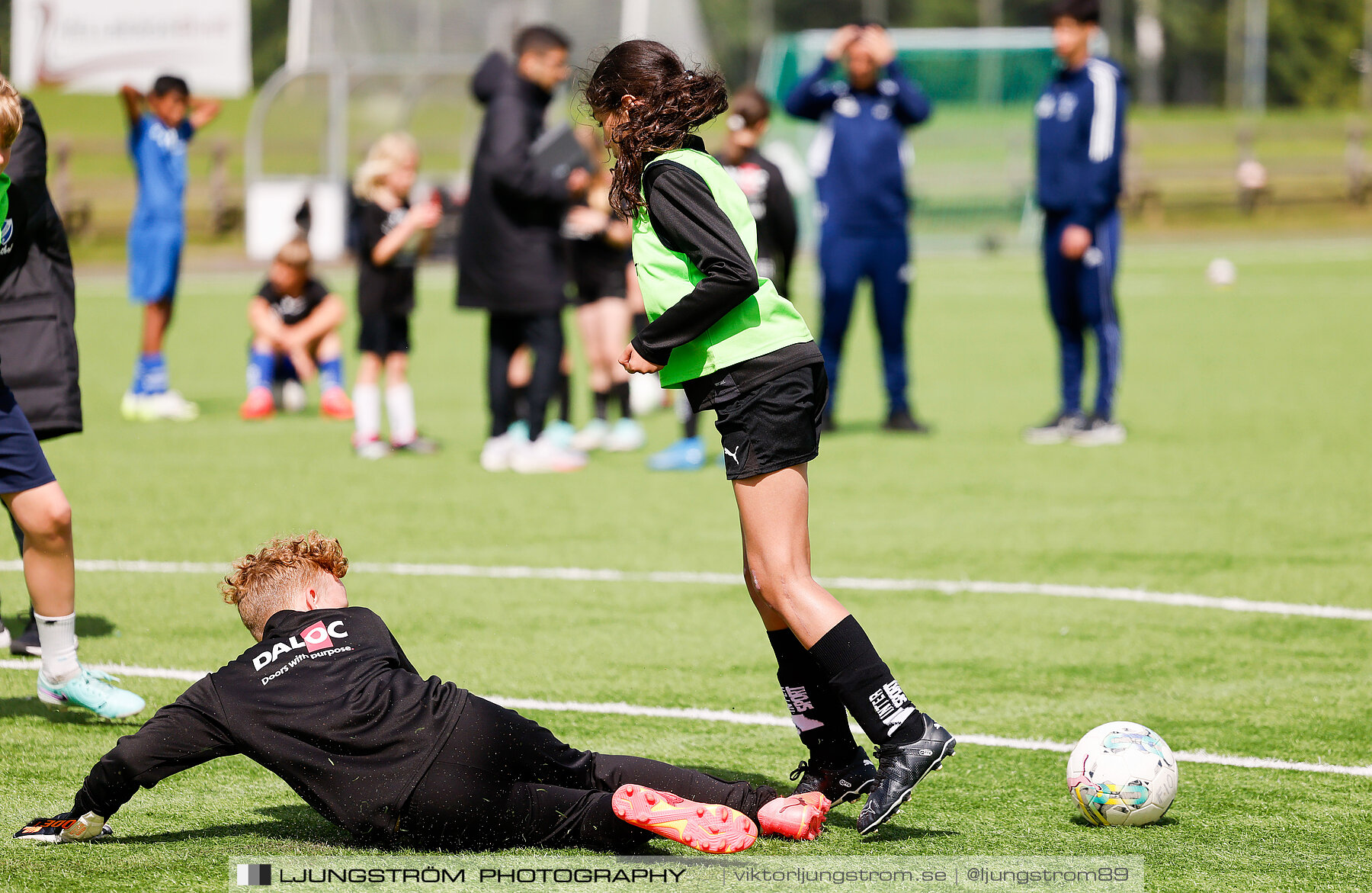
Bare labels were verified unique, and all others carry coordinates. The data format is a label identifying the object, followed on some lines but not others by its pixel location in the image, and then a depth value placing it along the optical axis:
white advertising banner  53.81
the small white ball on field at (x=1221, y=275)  43.81
